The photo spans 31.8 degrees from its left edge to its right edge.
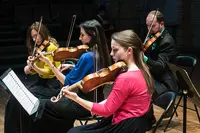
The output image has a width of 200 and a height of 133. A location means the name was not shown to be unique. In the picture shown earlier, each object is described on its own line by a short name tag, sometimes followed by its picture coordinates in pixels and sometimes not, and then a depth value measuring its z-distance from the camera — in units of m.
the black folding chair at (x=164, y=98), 3.67
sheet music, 2.52
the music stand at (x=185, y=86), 2.71
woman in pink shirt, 2.12
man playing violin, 3.70
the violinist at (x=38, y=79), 3.14
